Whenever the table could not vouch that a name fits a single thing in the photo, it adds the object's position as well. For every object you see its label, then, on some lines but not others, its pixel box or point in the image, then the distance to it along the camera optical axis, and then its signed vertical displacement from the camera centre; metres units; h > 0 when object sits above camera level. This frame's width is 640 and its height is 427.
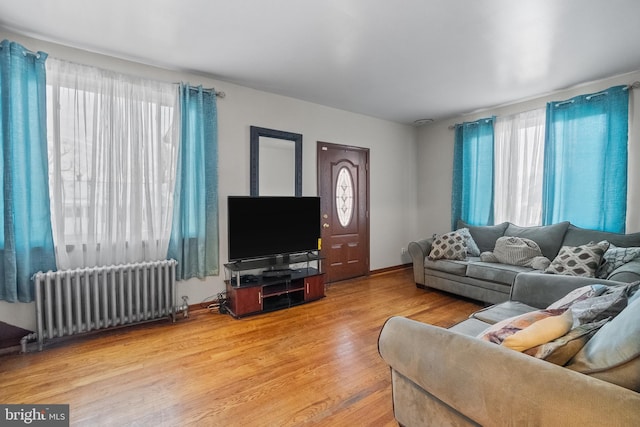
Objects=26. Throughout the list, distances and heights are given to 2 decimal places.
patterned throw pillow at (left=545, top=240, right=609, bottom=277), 2.90 -0.55
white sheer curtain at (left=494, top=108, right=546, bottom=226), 3.97 +0.57
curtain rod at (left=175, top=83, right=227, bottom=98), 3.31 +1.34
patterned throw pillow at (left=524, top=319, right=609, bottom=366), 1.07 -0.53
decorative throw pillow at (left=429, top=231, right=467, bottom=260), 3.97 -0.57
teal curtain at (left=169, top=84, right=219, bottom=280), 3.15 +0.19
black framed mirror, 3.68 +0.59
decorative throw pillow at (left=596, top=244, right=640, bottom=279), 2.80 -0.50
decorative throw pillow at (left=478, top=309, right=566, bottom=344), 1.32 -0.57
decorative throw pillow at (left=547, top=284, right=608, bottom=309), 1.66 -0.51
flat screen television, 3.27 -0.23
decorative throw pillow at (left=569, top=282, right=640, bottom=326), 1.37 -0.49
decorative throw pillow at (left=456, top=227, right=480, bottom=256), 4.18 -0.53
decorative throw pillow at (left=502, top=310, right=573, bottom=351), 1.15 -0.51
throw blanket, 3.41 -0.58
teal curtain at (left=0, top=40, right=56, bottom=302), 2.36 +0.28
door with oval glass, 4.44 -0.03
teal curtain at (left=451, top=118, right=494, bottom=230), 4.45 +0.54
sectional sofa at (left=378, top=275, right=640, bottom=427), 0.85 -0.58
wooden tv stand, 3.19 -0.98
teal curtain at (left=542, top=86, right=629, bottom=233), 3.29 +0.56
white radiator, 2.47 -0.84
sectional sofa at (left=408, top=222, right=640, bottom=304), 3.18 -0.69
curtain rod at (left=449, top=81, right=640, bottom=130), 3.18 +1.36
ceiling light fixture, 5.14 +1.55
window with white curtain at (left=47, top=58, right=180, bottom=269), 2.60 +0.42
